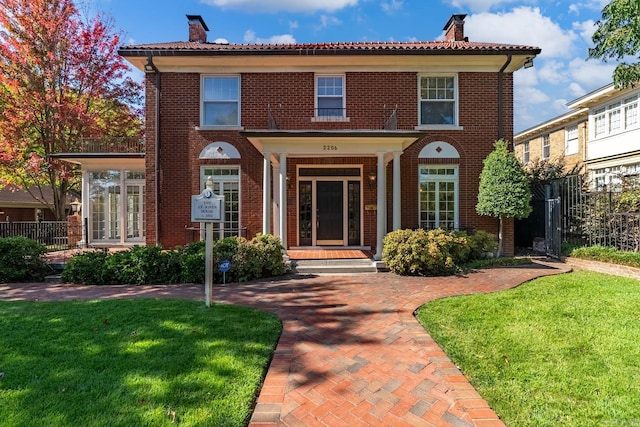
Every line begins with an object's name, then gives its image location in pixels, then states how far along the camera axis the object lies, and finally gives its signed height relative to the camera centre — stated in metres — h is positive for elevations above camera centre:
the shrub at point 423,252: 8.34 -1.01
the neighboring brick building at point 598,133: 16.06 +4.34
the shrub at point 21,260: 8.18 -1.18
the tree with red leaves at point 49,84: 14.70 +5.95
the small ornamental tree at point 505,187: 9.91 +0.73
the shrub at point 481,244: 9.88 -0.94
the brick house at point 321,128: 11.05 +2.70
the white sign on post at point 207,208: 5.74 +0.07
